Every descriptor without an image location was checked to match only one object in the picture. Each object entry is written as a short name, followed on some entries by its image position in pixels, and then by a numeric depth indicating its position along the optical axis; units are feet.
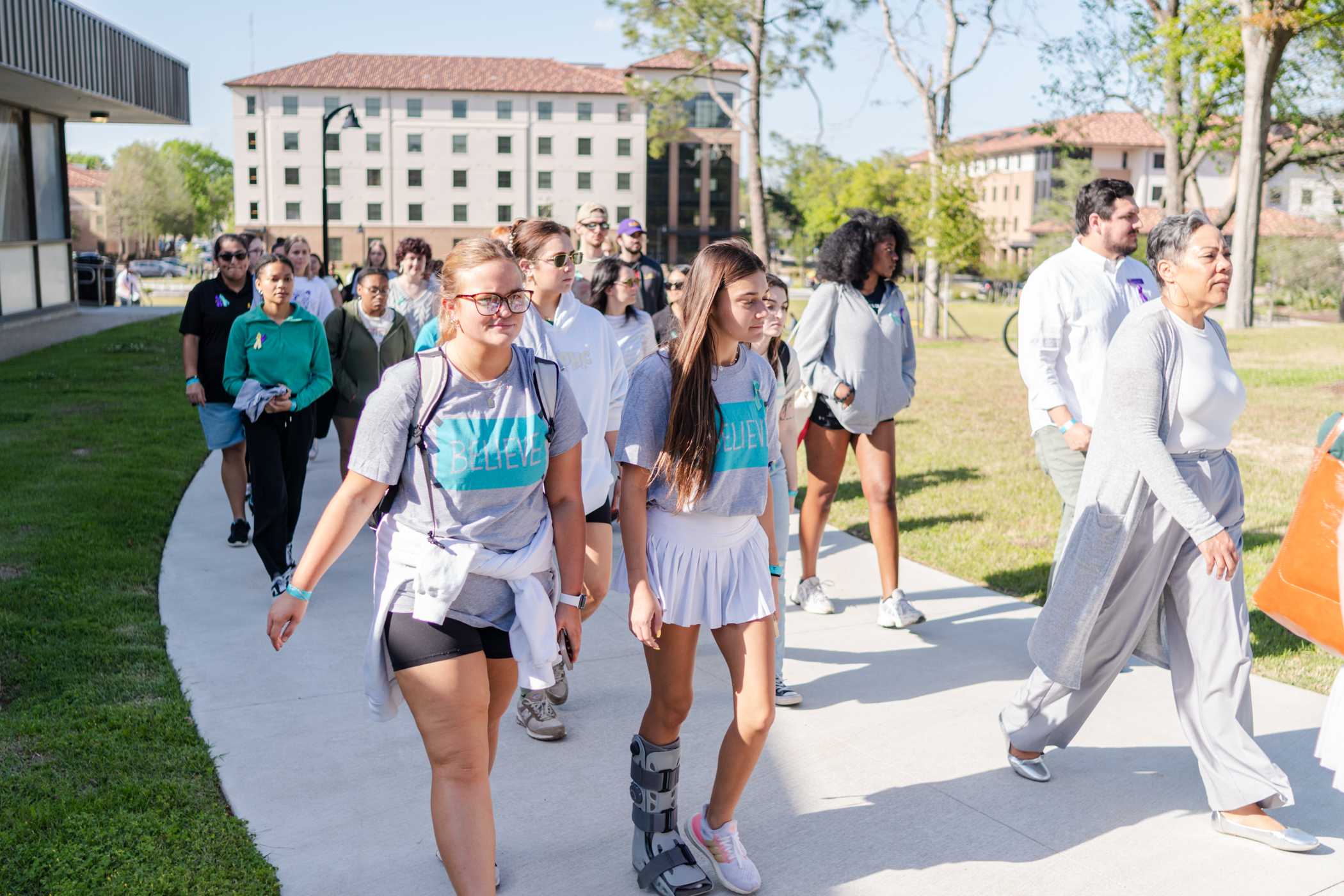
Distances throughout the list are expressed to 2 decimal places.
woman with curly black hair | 19.44
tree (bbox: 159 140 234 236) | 407.44
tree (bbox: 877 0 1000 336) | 100.89
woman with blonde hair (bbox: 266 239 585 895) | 9.42
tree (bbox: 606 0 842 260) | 114.93
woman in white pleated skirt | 10.61
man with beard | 16.43
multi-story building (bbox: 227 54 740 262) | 288.30
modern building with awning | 53.88
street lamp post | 82.23
